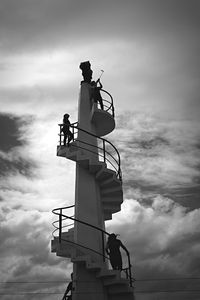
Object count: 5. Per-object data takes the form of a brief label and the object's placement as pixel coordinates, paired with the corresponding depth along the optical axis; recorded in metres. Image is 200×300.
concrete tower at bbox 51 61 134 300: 11.24
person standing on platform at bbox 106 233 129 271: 11.56
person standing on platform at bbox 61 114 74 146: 14.02
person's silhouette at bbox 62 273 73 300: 11.45
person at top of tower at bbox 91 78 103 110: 16.06
